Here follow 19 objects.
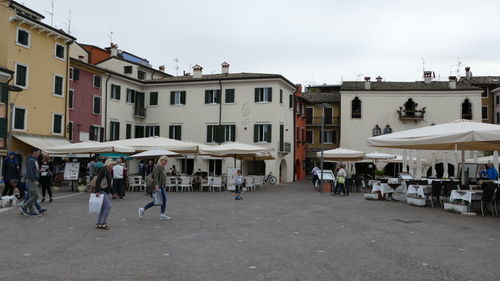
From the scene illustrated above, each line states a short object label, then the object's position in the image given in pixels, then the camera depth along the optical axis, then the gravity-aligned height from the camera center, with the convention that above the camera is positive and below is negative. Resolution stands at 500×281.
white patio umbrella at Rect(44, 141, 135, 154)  21.33 +0.71
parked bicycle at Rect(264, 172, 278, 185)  35.53 -1.03
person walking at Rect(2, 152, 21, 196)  14.33 -0.24
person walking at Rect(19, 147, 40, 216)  11.74 -0.41
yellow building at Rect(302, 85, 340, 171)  49.38 +4.68
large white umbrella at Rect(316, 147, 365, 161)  26.30 +0.75
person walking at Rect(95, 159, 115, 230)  9.98 -0.66
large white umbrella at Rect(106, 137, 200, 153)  23.67 +1.04
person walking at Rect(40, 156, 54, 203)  15.70 -0.56
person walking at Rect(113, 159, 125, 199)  18.23 -0.68
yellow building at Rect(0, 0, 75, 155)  26.95 +5.65
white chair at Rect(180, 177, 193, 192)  24.36 -1.00
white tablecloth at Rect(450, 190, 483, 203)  13.77 -0.79
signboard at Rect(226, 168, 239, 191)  24.23 -0.69
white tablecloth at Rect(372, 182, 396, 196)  19.12 -0.86
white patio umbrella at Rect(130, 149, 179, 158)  21.95 +0.55
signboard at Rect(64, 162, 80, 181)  22.12 -0.41
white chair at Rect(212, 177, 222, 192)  24.86 -0.93
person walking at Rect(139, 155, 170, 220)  11.65 -0.36
